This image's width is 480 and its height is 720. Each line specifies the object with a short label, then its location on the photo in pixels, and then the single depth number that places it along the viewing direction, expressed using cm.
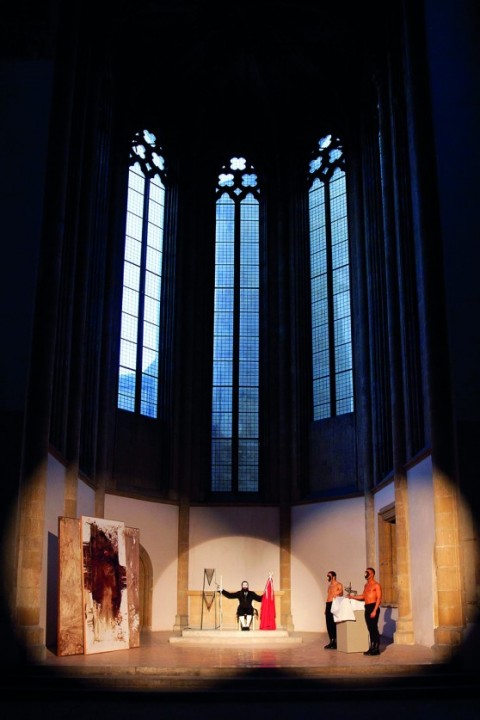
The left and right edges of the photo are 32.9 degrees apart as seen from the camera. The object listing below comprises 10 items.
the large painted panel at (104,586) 1350
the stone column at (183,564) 2044
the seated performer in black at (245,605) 1747
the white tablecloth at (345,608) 1355
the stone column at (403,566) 1514
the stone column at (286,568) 2066
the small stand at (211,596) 1886
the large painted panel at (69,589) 1290
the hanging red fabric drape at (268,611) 1753
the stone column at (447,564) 1229
